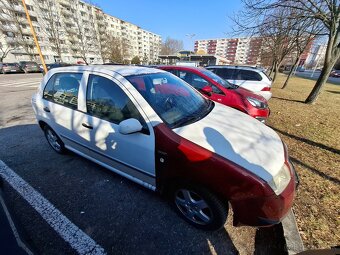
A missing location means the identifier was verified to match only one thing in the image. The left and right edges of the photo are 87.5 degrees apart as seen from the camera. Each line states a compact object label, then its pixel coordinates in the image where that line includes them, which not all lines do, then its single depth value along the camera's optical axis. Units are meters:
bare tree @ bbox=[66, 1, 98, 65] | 47.97
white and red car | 1.67
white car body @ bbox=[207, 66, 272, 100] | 7.59
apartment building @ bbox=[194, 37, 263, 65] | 110.31
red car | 4.37
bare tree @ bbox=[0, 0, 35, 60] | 36.03
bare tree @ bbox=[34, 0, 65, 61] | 33.01
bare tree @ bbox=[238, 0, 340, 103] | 6.92
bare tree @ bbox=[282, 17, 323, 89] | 8.96
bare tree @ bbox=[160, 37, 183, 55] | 83.69
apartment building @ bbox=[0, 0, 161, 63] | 37.29
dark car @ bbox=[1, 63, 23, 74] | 24.28
